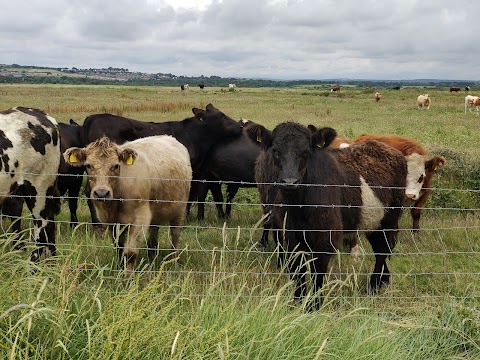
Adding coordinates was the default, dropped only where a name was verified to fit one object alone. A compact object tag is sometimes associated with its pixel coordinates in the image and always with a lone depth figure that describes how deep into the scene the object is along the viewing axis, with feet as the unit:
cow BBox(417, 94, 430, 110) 120.98
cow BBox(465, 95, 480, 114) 112.88
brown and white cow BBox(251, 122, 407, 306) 16.81
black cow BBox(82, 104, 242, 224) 31.81
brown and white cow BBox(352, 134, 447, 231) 25.96
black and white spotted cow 19.04
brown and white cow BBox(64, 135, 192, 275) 17.84
